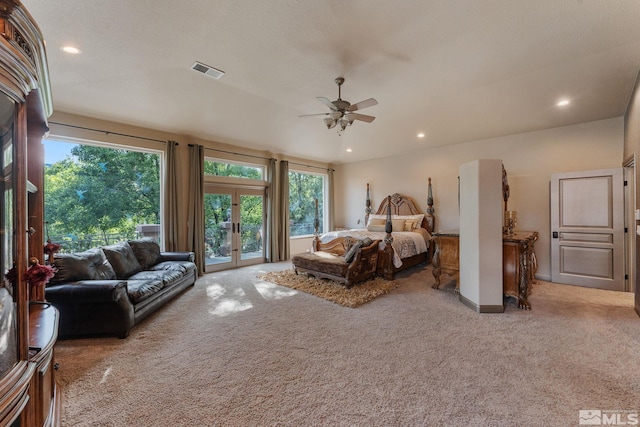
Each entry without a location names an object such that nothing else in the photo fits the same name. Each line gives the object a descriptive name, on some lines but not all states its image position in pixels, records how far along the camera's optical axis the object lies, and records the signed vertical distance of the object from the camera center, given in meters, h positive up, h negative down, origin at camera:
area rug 3.96 -1.29
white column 3.48 -0.33
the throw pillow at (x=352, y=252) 4.60 -0.69
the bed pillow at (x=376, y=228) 6.75 -0.40
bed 5.15 -0.49
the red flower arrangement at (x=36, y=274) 1.20 -0.28
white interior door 4.34 -0.31
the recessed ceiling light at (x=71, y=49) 2.97 +1.92
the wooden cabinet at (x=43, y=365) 1.29 -0.79
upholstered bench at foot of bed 4.51 -0.95
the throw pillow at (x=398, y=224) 6.70 -0.30
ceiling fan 3.54 +1.45
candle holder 4.03 -0.16
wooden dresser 3.57 -0.76
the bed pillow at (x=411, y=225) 6.56 -0.32
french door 5.99 -0.32
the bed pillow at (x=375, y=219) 7.07 -0.17
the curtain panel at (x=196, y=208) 5.45 +0.13
